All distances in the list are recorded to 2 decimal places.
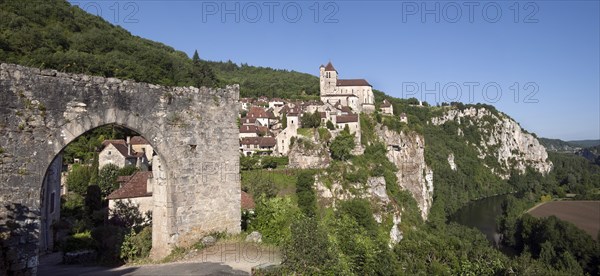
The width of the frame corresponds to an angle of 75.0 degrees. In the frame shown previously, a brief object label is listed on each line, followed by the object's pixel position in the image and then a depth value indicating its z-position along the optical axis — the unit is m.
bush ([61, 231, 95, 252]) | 15.34
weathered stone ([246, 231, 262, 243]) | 12.17
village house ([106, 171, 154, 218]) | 25.00
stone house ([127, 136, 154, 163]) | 49.66
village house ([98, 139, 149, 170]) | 43.31
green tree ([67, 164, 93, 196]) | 38.41
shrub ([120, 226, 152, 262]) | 11.51
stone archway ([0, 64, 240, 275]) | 8.03
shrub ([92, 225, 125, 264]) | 11.59
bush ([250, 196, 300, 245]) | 12.83
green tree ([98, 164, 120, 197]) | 38.28
